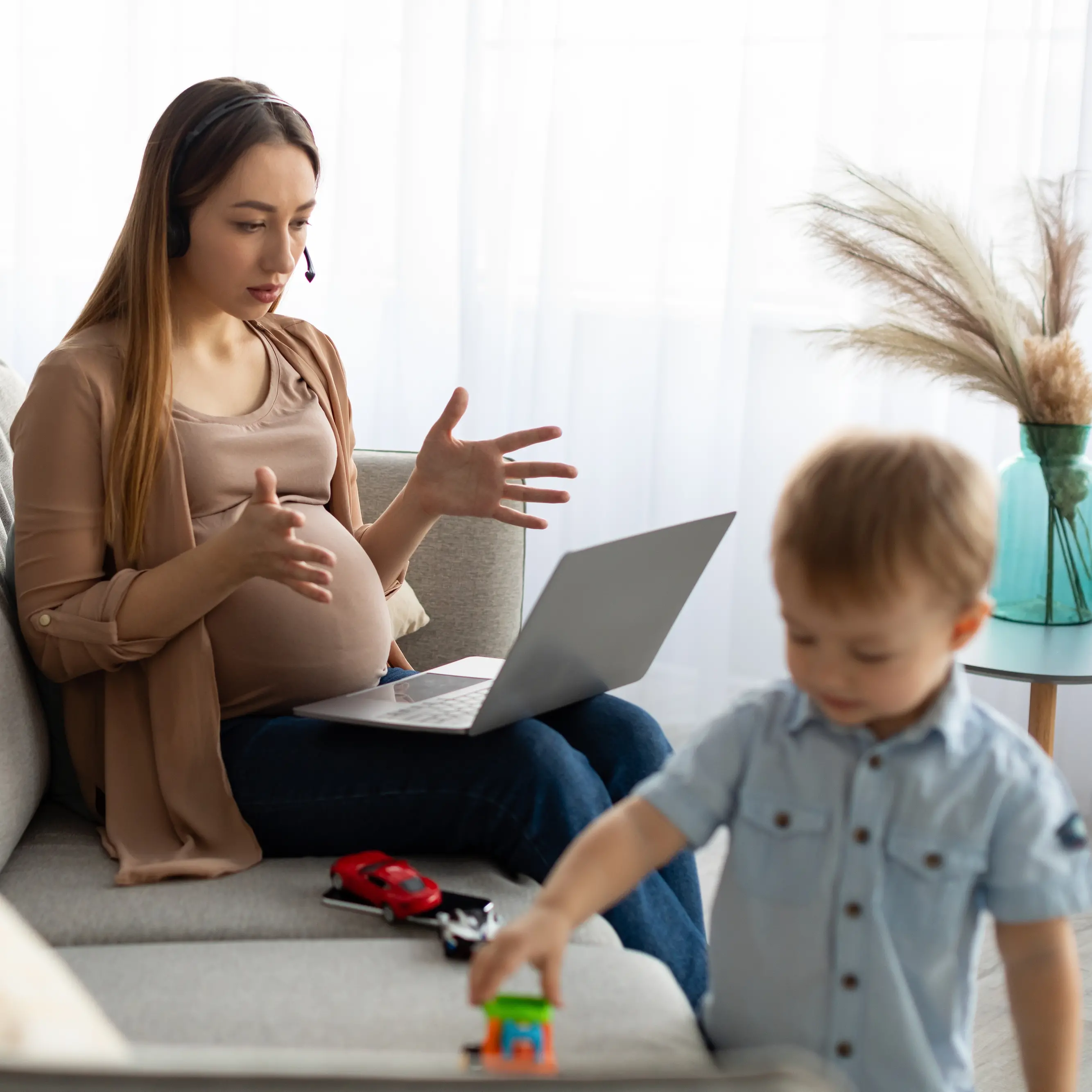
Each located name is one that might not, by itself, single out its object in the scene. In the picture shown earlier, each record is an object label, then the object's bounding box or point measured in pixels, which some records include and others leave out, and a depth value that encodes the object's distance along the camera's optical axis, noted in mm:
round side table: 1562
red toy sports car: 1174
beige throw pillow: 1729
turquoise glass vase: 1772
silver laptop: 1157
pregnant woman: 1292
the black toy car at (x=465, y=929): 1110
